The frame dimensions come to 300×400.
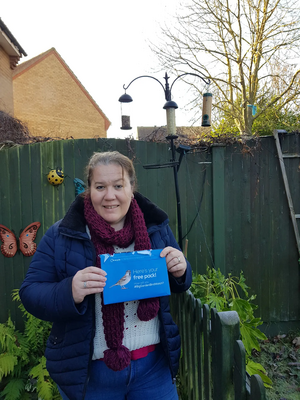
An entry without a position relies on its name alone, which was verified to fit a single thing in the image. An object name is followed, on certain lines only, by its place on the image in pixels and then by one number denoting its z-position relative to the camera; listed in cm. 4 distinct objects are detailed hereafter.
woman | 125
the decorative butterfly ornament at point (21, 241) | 303
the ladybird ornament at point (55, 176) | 304
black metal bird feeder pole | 273
